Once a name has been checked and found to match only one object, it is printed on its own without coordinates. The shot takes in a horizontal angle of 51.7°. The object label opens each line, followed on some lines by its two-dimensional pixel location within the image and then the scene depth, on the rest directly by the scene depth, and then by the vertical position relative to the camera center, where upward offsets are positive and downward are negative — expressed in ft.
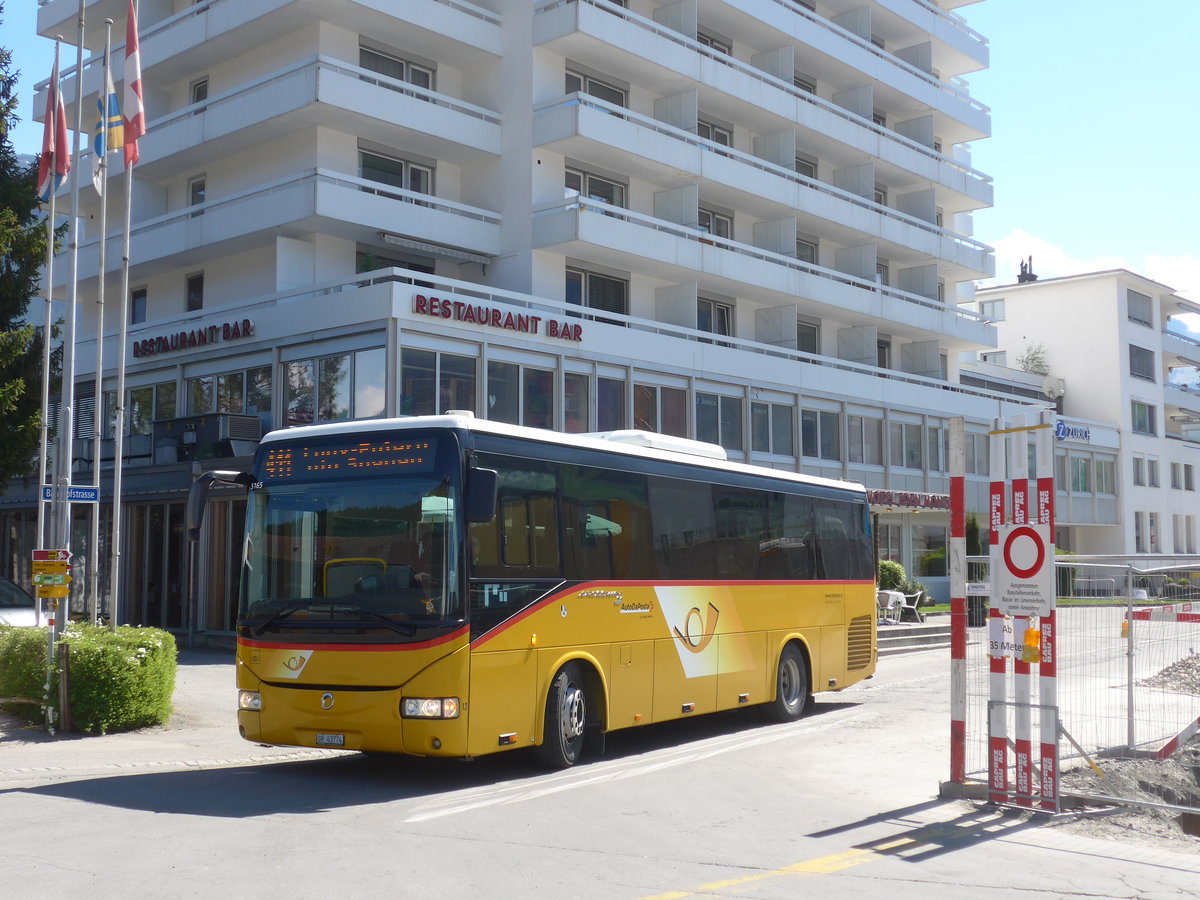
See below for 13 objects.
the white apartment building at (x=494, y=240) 88.33 +26.30
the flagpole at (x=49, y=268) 61.87 +15.18
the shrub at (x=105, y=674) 46.21 -4.52
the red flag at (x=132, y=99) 62.23 +22.90
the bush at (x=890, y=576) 115.44 -2.14
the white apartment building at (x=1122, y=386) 184.03 +27.67
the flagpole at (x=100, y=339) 54.80 +10.47
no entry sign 32.27 -0.53
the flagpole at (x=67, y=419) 51.96 +5.81
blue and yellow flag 63.67 +21.77
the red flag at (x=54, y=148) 63.98 +21.13
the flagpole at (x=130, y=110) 62.08 +22.35
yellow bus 34.78 -1.09
